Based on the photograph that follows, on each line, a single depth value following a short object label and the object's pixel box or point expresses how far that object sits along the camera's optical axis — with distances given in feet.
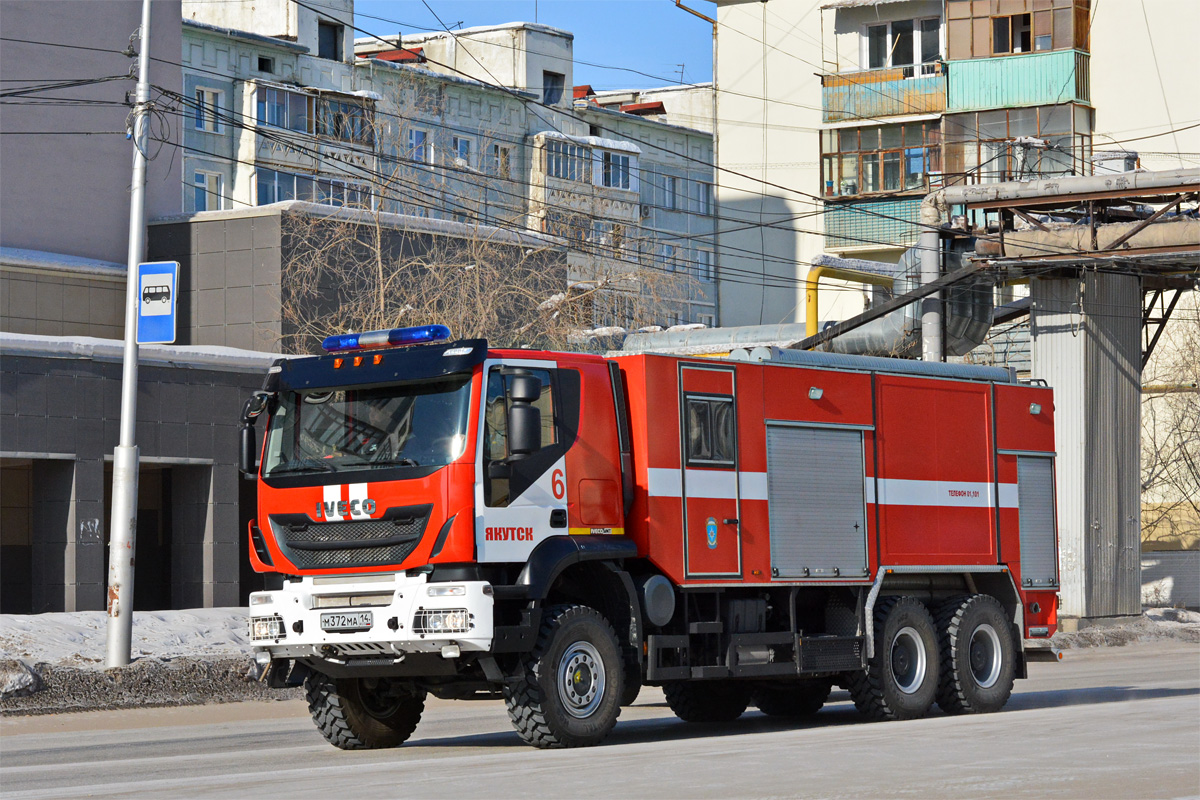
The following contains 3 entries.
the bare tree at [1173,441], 161.79
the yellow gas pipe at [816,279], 116.67
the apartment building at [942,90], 165.68
